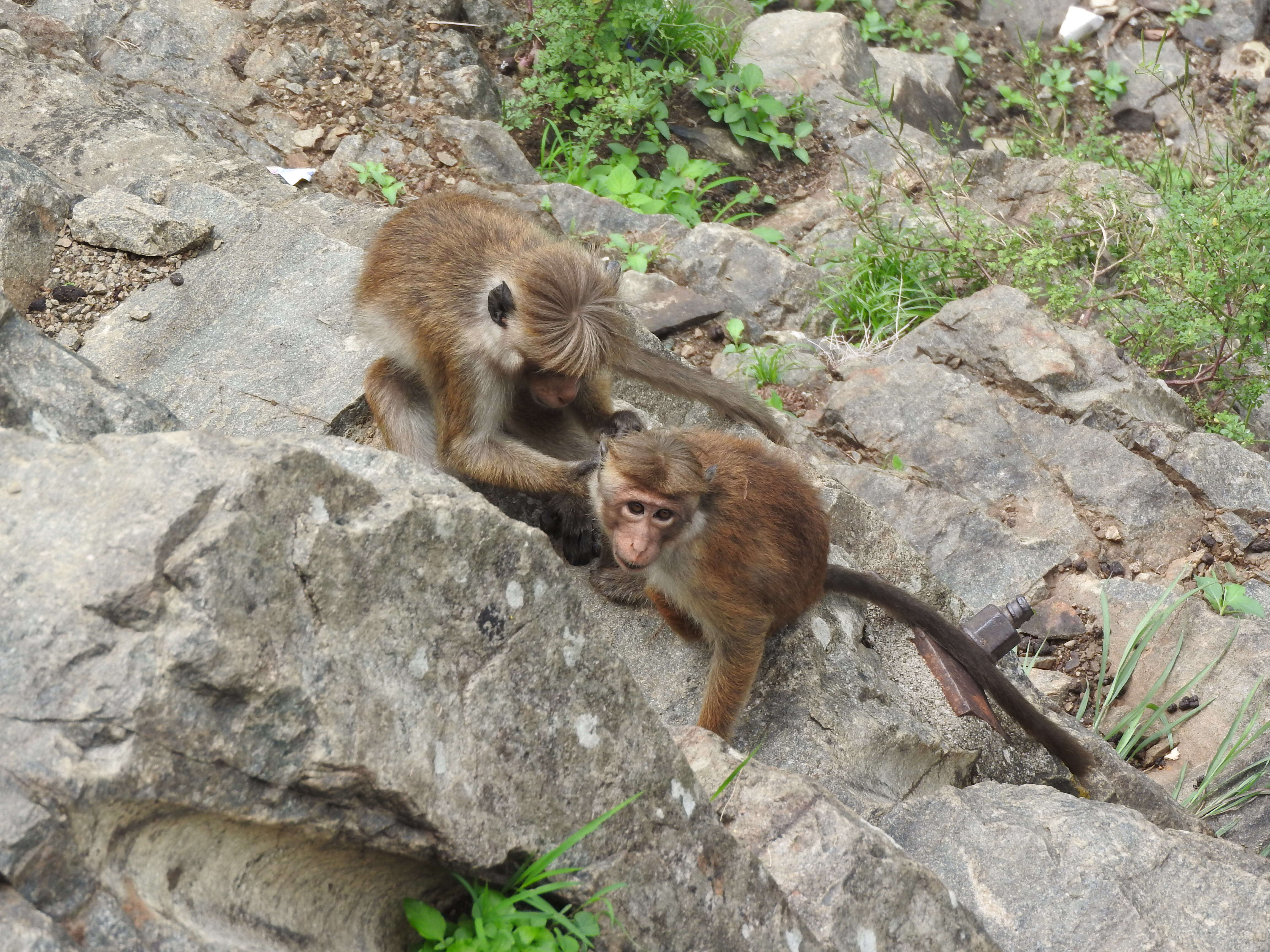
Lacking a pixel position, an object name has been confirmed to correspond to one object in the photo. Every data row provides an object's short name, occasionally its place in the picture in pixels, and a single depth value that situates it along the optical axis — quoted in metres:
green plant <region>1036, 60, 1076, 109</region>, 12.64
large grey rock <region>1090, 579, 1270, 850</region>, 5.30
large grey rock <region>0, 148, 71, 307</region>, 5.08
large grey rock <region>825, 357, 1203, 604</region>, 6.28
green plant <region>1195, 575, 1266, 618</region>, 5.88
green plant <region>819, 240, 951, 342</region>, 8.34
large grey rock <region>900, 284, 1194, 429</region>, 7.13
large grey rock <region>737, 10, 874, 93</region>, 10.71
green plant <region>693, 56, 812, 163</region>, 9.59
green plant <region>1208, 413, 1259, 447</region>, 7.43
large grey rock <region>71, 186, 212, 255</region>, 5.44
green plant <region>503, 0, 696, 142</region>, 8.73
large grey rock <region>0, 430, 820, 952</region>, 1.84
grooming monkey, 4.43
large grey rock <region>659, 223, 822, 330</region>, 8.35
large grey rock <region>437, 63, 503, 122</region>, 8.50
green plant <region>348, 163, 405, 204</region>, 7.39
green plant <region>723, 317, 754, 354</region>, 7.58
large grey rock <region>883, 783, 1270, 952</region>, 3.24
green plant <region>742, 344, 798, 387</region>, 7.43
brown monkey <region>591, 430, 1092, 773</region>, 3.89
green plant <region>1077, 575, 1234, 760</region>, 5.61
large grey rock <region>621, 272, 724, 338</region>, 7.55
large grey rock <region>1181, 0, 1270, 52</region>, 13.24
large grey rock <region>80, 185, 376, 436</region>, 4.96
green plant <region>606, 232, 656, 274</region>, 7.83
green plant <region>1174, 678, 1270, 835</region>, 5.19
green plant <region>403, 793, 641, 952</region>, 2.20
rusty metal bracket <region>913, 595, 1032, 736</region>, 4.50
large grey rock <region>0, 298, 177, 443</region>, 2.66
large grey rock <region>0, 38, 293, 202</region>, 6.04
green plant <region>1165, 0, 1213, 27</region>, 13.23
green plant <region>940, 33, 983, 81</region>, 12.58
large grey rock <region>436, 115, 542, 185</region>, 8.12
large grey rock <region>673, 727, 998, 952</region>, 2.80
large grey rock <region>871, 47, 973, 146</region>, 11.21
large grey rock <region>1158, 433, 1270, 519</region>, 6.76
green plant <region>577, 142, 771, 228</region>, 8.80
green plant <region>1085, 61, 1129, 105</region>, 12.68
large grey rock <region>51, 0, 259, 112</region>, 7.27
